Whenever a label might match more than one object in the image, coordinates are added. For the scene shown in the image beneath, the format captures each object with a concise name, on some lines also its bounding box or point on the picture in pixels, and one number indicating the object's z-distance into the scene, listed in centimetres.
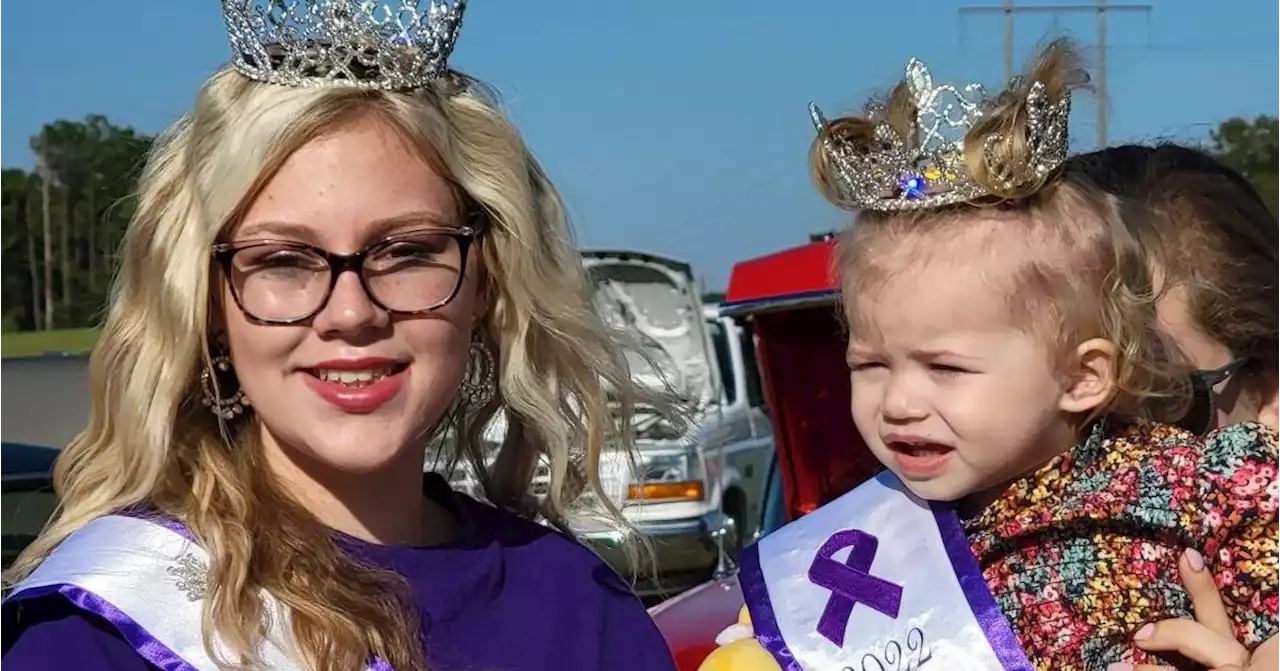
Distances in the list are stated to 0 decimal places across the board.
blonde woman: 182
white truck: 930
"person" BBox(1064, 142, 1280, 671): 226
